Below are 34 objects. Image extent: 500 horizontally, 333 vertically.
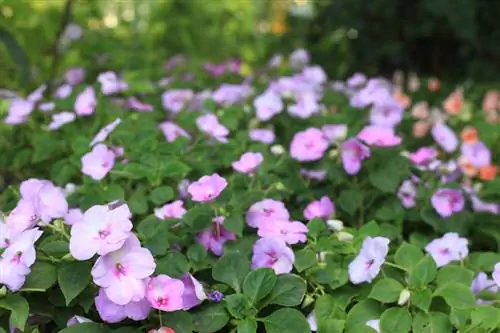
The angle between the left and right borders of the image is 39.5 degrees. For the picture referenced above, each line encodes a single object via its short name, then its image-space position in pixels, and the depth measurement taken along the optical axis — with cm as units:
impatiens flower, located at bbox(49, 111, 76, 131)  138
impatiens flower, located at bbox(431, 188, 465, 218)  122
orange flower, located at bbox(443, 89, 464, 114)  180
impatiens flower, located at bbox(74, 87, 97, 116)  142
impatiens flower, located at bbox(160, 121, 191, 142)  141
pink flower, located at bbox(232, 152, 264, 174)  121
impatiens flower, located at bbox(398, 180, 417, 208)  126
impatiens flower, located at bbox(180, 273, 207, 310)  91
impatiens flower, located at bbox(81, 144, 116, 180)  117
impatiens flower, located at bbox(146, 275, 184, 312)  87
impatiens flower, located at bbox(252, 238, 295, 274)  98
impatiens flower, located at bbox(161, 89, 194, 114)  164
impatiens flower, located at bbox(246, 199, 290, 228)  107
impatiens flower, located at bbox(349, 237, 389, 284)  97
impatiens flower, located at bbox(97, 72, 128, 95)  150
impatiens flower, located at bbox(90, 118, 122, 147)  123
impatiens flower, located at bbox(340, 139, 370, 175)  124
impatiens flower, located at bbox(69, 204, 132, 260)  85
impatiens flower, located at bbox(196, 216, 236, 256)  104
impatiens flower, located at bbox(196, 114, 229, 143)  136
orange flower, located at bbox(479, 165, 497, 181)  151
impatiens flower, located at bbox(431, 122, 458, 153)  151
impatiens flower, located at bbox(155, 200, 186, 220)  108
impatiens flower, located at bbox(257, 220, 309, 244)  102
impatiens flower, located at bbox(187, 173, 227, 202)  104
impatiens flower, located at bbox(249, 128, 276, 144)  144
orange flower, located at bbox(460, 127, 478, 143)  162
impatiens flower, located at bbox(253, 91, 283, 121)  151
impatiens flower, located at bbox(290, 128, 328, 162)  129
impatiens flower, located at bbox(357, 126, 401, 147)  126
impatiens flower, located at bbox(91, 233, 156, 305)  85
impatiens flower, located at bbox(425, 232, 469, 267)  107
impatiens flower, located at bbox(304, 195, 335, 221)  119
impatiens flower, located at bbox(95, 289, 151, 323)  86
